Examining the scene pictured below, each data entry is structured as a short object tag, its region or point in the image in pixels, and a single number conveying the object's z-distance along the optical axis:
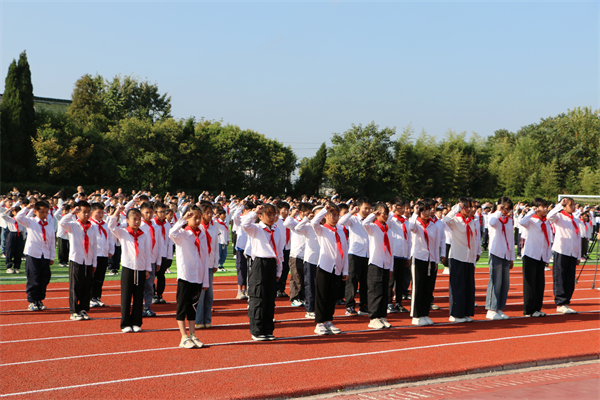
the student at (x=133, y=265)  7.85
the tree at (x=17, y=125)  33.78
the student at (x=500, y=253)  9.41
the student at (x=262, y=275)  7.59
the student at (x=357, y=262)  9.43
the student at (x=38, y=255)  9.46
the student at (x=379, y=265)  8.52
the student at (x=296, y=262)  9.59
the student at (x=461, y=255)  9.09
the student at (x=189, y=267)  7.11
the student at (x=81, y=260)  8.75
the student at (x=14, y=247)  14.34
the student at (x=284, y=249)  11.17
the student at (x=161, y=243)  8.99
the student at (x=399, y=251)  9.97
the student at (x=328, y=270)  8.05
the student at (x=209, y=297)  8.23
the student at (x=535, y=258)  9.85
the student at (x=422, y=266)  8.92
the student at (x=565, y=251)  10.15
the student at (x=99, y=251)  9.52
